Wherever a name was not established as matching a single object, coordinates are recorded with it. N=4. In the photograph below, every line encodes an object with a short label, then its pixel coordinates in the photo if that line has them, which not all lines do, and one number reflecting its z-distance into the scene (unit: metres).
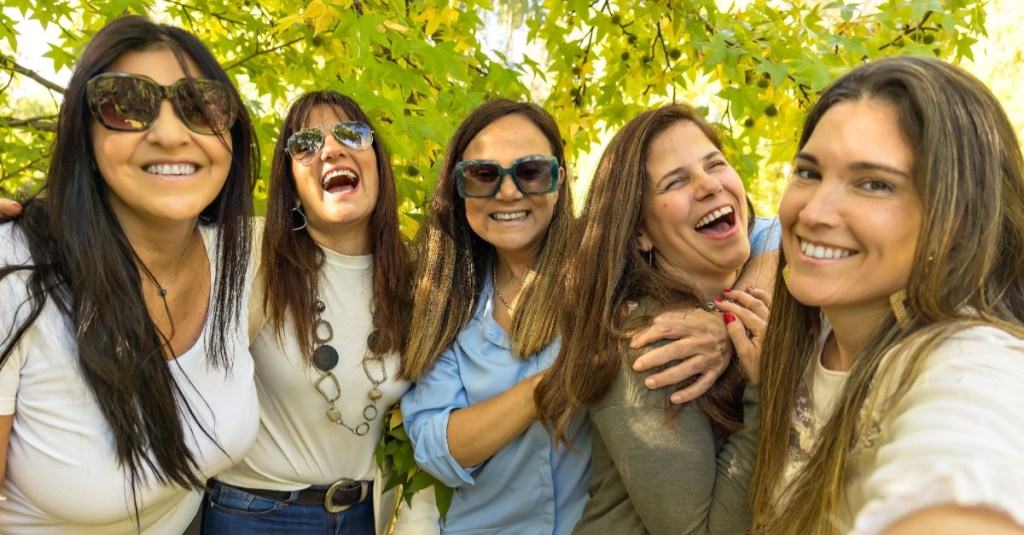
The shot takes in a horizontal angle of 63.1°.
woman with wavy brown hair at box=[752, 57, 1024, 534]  0.43
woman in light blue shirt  0.93
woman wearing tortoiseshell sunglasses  0.75
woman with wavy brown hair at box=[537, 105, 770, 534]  0.74
